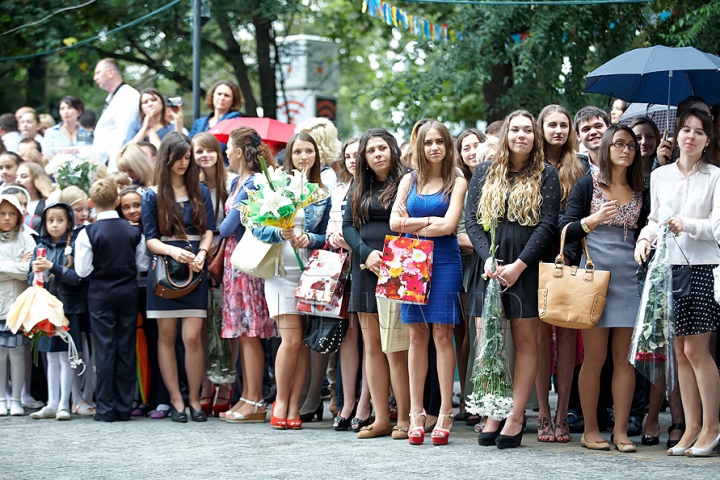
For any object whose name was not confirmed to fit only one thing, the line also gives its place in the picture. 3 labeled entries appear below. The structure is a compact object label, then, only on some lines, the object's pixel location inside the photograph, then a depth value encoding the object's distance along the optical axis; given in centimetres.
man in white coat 1040
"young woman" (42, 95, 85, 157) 1128
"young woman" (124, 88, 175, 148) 1001
